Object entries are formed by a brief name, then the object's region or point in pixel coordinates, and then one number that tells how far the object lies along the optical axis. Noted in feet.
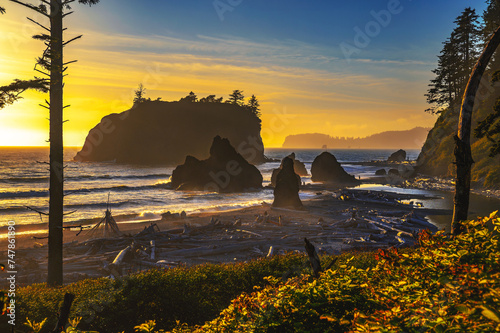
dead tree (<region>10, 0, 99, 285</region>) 35.65
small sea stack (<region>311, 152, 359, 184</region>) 194.59
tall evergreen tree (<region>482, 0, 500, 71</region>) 186.93
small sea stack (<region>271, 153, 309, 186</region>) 252.21
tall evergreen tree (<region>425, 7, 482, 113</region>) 188.14
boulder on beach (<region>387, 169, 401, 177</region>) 225.39
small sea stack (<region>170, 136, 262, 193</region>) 172.04
